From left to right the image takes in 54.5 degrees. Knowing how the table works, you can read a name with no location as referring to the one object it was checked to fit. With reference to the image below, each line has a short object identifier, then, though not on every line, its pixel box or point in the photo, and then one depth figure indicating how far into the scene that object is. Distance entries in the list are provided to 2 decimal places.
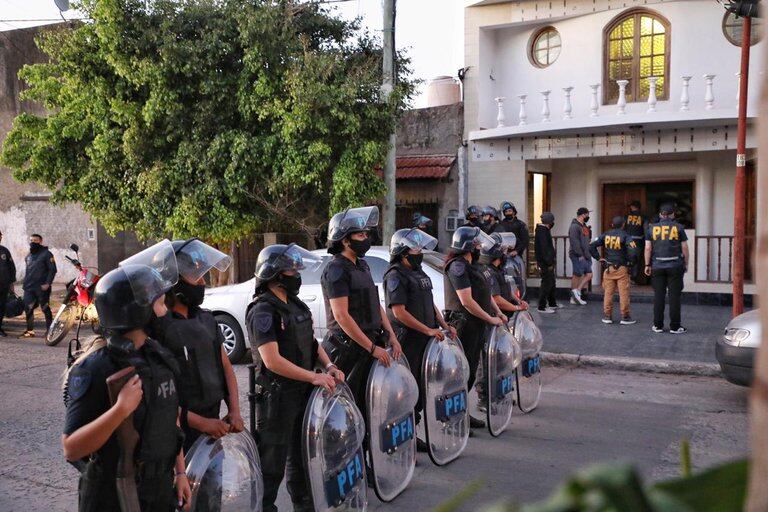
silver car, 6.59
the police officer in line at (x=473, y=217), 11.38
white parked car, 8.51
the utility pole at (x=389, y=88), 11.00
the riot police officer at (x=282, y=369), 3.84
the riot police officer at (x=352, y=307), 4.75
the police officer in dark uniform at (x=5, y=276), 11.28
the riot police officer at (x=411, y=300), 5.42
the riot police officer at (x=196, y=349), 3.25
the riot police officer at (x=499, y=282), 6.67
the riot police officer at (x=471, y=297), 6.08
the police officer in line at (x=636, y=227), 11.35
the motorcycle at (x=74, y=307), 10.30
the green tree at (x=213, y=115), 11.23
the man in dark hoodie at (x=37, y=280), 11.35
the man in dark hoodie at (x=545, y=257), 12.11
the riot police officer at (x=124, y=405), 2.52
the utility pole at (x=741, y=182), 9.30
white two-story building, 13.12
